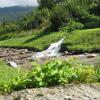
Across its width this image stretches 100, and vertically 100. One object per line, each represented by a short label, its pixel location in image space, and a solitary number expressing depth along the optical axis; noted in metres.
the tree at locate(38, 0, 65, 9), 56.28
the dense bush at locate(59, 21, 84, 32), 34.28
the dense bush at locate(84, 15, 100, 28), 34.35
